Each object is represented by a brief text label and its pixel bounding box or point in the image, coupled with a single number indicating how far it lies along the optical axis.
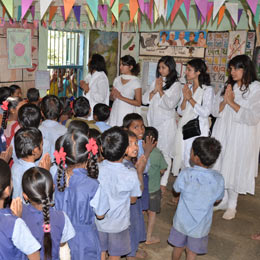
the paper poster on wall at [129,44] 6.11
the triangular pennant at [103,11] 5.26
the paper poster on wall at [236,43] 4.89
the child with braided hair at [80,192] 1.66
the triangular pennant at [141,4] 3.14
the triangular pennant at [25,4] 2.70
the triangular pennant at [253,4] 2.92
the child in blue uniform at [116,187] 1.81
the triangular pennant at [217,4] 3.01
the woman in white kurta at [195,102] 3.07
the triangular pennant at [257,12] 3.76
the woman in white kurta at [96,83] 3.88
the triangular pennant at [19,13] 4.91
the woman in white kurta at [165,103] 3.32
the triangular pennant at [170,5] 3.38
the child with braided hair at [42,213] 1.40
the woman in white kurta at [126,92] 3.67
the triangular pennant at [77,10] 5.30
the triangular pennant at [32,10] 4.90
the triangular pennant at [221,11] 4.17
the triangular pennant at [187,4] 3.35
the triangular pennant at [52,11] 5.12
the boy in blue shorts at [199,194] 2.04
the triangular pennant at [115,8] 3.03
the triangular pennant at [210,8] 4.19
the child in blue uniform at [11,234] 1.27
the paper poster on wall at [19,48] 4.84
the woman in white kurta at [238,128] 2.94
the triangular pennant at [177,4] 3.39
